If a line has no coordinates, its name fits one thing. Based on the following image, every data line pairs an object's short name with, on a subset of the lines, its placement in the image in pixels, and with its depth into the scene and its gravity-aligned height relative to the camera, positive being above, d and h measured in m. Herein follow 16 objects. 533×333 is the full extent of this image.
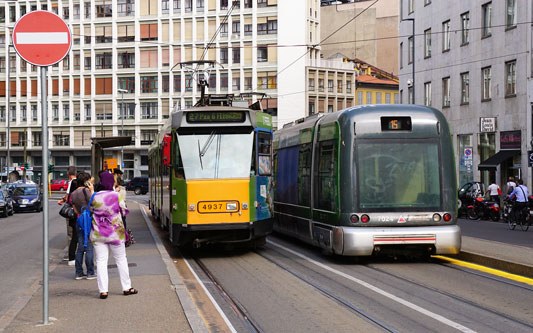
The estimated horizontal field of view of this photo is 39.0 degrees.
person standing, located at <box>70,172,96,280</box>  11.68 -0.86
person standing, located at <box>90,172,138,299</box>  9.65 -0.94
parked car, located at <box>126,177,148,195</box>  69.69 -2.43
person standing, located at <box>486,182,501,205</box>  32.94 -1.47
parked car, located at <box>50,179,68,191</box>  75.16 -2.61
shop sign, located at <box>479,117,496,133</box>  37.53 +1.73
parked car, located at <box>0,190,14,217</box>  35.88 -2.22
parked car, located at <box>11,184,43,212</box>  41.21 -2.13
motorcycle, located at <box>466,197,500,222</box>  31.34 -2.19
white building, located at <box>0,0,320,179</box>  77.31 +9.85
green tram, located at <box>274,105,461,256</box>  12.93 -0.43
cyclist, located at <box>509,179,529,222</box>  25.59 -1.32
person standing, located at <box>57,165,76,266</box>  13.57 -1.30
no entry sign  7.40 +1.19
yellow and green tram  14.30 -0.31
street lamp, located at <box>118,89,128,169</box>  76.39 +4.50
